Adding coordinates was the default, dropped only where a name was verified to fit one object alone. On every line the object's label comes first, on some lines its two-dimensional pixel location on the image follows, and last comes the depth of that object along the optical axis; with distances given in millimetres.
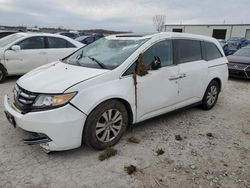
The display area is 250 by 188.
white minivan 2251
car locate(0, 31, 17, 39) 8196
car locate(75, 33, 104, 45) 11578
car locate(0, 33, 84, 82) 5343
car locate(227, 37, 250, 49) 15143
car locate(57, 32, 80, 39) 14161
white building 29753
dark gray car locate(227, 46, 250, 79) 6646
